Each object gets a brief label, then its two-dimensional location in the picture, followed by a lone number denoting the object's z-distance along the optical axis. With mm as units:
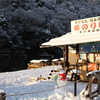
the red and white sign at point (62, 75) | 5848
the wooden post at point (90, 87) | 4844
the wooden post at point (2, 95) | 3709
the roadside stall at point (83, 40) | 7218
